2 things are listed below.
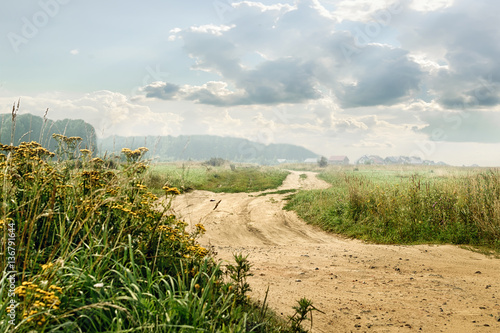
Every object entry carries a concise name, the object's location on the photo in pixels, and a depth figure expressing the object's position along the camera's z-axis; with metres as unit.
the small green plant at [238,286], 3.71
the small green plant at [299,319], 3.46
